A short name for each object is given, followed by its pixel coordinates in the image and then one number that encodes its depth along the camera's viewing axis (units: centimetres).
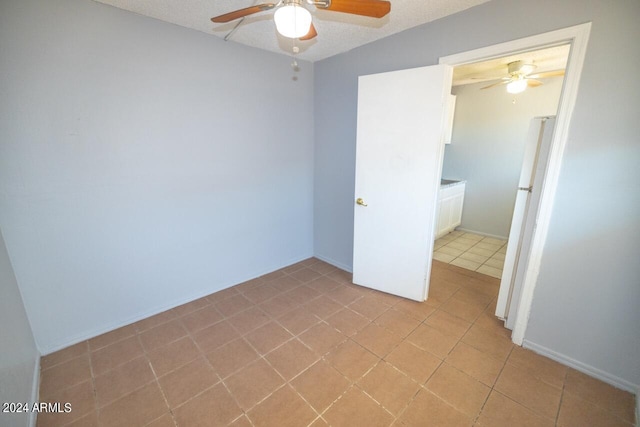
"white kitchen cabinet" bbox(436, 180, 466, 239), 387
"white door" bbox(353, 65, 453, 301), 211
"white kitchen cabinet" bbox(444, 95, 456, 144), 385
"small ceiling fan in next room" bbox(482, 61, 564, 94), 287
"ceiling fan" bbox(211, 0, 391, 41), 116
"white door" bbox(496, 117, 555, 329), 185
